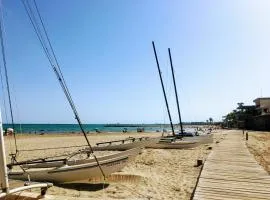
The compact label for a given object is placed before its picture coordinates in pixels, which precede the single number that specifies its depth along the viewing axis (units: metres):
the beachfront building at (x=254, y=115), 44.00
